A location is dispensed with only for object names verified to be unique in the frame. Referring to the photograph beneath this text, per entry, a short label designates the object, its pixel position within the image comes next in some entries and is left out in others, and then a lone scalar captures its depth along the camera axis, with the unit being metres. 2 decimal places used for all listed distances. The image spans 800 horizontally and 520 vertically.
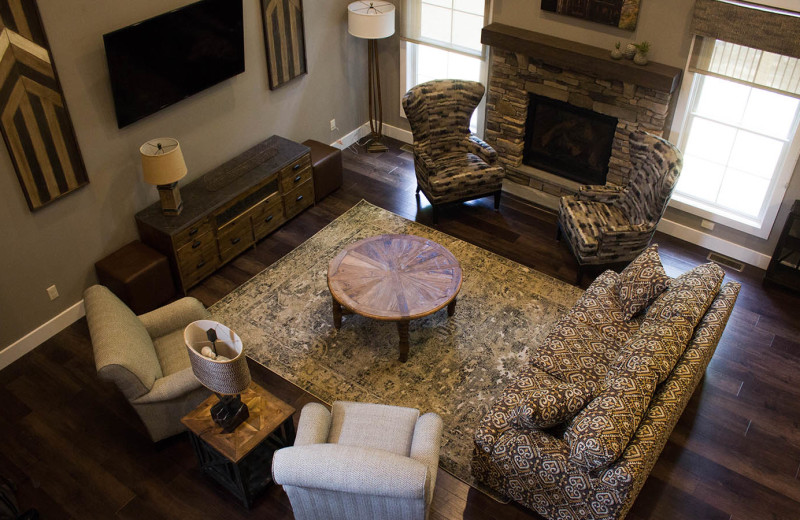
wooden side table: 3.56
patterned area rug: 4.54
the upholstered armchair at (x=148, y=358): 3.73
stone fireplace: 5.51
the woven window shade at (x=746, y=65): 4.90
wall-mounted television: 4.62
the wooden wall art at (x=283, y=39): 5.76
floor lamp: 6.28
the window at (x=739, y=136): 5.04
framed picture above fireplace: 5.31
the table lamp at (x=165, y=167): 4.81
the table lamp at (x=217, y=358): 3.19
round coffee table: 4.59
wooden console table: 5.15
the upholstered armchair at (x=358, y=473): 3.06
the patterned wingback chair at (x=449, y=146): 6.05
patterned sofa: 3.33
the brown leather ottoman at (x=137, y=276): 4.94
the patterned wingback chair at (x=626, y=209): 5.21
